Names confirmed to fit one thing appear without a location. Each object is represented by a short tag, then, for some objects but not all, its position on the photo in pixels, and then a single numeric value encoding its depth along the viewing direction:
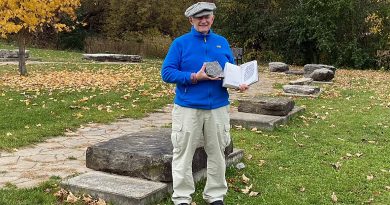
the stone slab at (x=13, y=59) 21.41
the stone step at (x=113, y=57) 23.00
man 4.57
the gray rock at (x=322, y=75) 17.00
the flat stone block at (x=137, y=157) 5.20
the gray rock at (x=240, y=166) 6.19
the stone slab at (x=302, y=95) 13.16
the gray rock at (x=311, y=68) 18.89
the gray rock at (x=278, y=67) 20.88
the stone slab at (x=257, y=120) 8.58
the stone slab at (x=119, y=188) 4.71
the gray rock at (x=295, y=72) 20.14
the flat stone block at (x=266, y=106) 9.28
